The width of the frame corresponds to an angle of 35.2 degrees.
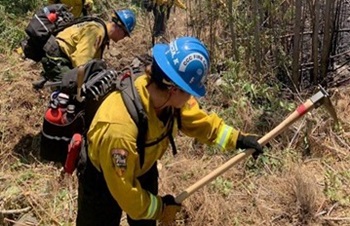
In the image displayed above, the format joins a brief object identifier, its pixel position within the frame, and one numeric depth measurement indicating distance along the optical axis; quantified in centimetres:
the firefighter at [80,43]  436
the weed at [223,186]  388
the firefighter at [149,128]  231
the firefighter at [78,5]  574
